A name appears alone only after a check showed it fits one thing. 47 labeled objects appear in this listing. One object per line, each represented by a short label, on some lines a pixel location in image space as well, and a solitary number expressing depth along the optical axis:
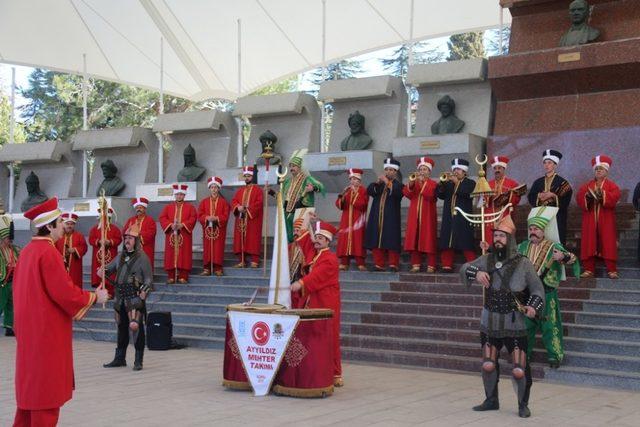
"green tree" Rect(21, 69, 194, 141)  40.53
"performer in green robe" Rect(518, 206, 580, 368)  9.18
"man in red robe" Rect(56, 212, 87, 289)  15.49
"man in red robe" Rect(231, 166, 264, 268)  14.62
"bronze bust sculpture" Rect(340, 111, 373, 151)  16.41
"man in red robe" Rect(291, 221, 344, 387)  8.98
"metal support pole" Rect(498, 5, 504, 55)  16.27
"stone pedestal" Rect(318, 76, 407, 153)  16.69
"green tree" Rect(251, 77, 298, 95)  42.16
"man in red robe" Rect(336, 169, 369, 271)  13.26
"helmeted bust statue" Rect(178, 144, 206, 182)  18.06
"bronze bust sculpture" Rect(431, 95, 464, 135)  15.54
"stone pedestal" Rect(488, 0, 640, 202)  13.39
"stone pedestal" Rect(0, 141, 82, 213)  20.45
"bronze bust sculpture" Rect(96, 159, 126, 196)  18.66
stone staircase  9.66
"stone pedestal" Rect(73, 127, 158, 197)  19.34
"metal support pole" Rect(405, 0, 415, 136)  17.02
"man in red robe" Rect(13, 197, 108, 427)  5.76
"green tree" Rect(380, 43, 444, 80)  42.28
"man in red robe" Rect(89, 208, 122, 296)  15.31
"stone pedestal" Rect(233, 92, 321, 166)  17.73
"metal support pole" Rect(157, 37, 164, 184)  19.20
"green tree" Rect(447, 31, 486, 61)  42.38
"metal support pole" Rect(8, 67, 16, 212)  21.25
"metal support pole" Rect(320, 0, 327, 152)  18.08
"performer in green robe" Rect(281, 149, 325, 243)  13.34
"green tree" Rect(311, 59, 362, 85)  42.56
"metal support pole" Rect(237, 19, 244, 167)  18.61
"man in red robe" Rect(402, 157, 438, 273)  12.60
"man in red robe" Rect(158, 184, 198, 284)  14.75
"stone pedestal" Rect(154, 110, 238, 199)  18.56
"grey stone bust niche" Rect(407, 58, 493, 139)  15.55
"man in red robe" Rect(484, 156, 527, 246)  11.69
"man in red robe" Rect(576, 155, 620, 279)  11.13
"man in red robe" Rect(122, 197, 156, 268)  15.10
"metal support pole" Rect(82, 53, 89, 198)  20.31
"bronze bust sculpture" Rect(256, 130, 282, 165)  17.01
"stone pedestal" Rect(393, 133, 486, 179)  14.24
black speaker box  12.09
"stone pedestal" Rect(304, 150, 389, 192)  14.96
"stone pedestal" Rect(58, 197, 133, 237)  17.44
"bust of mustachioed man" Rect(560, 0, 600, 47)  13.83
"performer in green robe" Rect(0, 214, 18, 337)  14.47
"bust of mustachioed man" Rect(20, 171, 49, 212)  19.95
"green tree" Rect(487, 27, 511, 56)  42.34
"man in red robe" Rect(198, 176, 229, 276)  14.71
